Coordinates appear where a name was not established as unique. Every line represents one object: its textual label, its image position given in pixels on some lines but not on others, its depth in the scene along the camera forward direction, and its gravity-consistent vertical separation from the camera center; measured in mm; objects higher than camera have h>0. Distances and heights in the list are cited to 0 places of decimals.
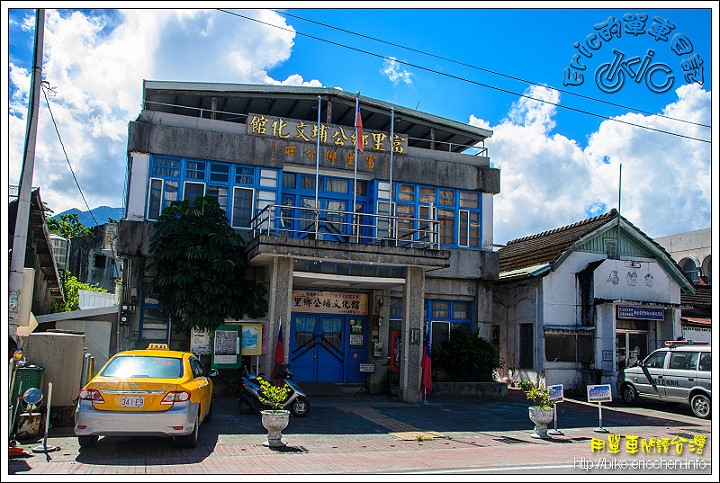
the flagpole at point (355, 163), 18266 +4578
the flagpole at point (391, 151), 19781 +5424
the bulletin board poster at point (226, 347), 16703 -948
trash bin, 11070 -1337
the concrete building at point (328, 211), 17250 +3388
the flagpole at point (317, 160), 18234 +4818
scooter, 14258 -2015
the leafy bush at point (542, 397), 13086 -1572
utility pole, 9984 +1963
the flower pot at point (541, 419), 12922 -2007
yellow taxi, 9523 -1517
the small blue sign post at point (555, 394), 13156 -1518
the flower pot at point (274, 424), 11031 -1984
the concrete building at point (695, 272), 24422 +3082
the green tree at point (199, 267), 16484 +1190
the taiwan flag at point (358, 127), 18391 +5700
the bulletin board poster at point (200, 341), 17125 -828
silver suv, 16328 -1411
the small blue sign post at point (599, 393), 13477 -1484
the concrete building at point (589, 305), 21125 +705
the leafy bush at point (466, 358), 19891 -1227
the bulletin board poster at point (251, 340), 17031 -742
